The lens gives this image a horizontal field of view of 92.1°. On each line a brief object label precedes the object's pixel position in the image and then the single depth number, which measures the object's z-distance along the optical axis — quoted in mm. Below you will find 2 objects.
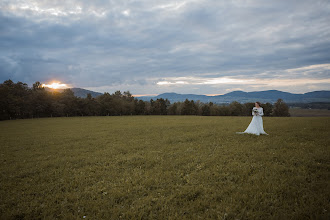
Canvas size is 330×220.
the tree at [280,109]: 101812
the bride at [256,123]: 19381
